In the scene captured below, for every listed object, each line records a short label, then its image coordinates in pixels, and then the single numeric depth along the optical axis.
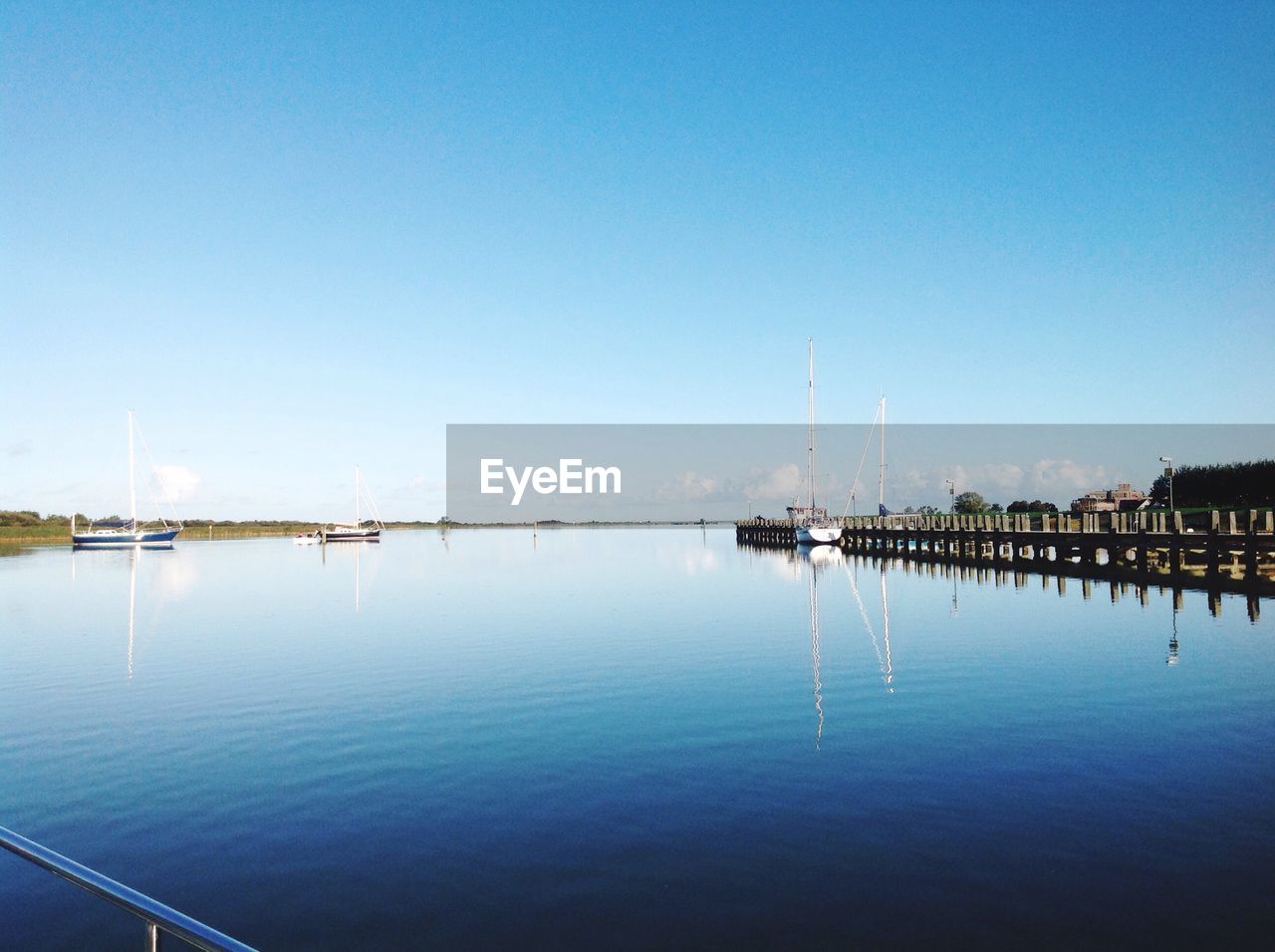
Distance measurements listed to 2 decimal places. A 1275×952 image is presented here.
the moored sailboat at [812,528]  99.19
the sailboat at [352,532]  160.25
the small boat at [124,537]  130.12
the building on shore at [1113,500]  132.75
